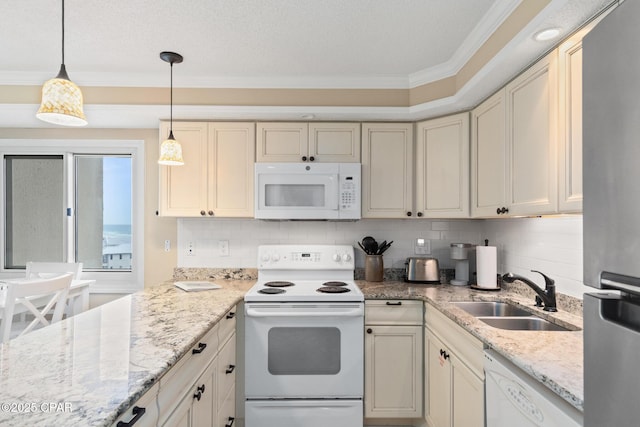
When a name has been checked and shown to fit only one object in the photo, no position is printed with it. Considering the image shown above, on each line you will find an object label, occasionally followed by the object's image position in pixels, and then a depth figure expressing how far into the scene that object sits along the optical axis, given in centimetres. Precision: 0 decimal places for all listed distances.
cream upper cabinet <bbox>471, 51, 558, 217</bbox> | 152
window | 304
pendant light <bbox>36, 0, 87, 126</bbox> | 138
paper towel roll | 232
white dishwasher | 99
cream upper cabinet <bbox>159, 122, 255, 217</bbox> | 263
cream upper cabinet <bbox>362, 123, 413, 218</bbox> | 265
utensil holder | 275
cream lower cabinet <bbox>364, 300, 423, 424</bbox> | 231
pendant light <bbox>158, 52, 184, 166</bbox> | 219
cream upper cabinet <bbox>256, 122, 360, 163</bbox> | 263
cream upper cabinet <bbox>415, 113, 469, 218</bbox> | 242
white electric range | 226
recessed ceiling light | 141
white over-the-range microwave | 257
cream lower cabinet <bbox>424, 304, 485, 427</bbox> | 156
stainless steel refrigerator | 57
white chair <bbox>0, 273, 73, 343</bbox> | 177
